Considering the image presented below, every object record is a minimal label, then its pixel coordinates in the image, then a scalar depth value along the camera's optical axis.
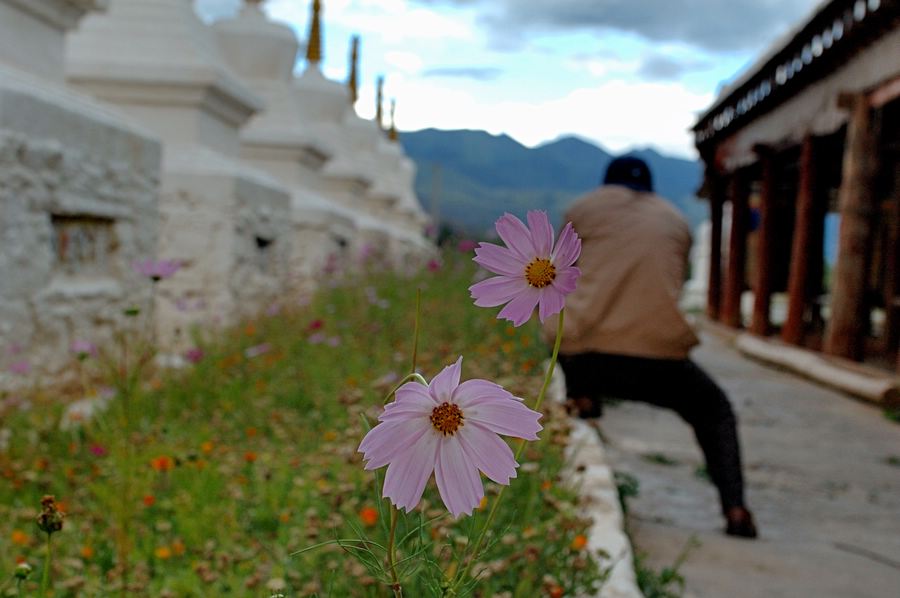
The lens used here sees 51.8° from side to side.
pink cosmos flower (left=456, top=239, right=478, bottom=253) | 7.43
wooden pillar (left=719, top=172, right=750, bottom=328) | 13.38
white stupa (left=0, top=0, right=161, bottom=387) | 4.25
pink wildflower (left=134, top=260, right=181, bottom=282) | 2.76
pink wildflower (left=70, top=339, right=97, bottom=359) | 4.71
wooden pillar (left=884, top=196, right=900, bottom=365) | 8.56
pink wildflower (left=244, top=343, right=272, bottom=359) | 5.04
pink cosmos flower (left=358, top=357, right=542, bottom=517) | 0.93
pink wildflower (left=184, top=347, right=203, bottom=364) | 5.00
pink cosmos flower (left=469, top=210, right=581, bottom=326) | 1.02
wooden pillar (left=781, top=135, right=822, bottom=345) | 9.67
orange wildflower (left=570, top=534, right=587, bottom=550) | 2.50
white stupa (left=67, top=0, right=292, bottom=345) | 6.76
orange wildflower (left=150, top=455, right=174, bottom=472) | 3.03
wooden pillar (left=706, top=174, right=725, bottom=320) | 15.42
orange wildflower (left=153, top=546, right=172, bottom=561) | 2.69
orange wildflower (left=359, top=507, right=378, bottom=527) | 2.48
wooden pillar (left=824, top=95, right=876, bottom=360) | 7.96
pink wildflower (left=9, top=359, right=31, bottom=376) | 4.25
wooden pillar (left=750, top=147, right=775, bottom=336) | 11.28
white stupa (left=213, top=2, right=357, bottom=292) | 9.51
